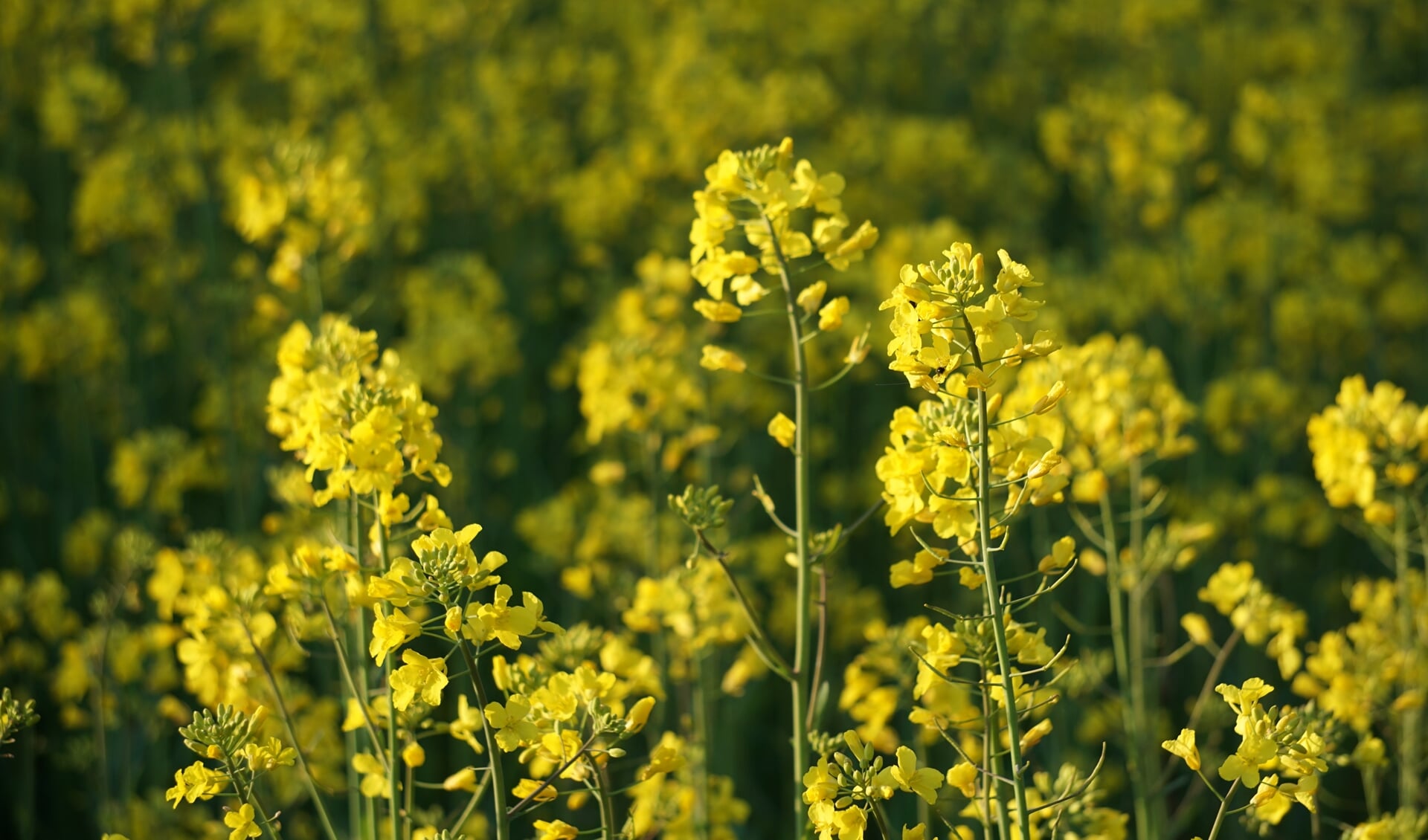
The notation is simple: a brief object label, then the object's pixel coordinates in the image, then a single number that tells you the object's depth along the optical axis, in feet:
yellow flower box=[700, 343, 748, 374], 9.14
